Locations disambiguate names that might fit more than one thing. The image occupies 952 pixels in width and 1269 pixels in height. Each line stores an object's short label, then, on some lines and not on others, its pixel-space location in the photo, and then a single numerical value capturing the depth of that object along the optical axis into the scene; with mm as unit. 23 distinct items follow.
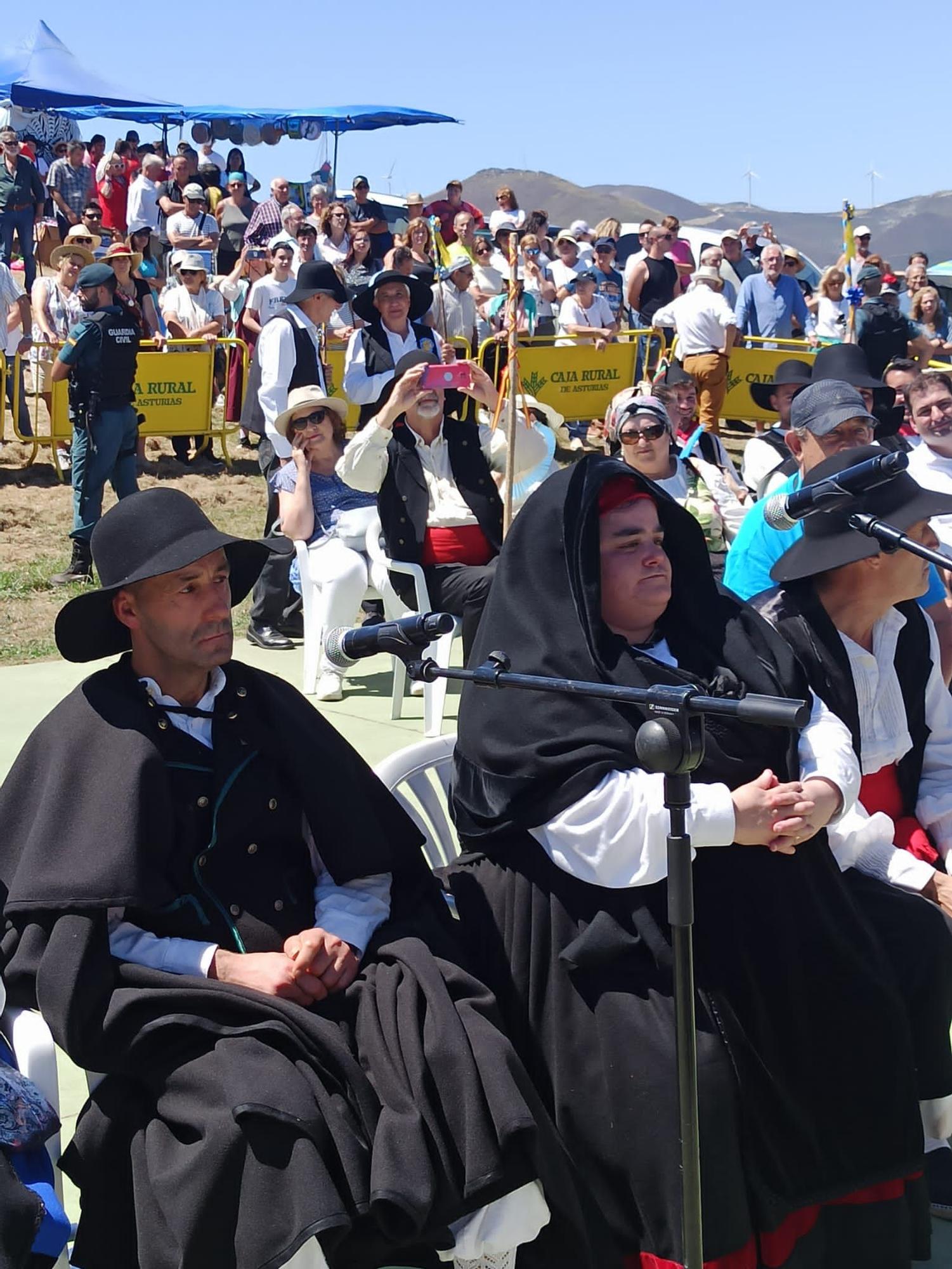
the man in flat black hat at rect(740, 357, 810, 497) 7340
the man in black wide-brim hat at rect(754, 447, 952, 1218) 3230
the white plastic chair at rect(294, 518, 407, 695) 7184
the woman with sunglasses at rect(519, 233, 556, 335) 16453
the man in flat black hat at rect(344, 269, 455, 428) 8898
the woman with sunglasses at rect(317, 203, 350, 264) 16609
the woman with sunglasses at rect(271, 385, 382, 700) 7309
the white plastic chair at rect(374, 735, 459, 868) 3604
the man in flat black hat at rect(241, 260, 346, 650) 8461
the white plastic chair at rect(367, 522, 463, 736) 6773
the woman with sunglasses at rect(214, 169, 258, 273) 17734
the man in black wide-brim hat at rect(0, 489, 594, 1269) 2418
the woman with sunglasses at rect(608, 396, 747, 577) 6973
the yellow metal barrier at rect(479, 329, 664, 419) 14727
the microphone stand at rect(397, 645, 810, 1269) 2084
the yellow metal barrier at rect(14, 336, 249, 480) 13109
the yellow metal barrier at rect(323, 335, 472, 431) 14016
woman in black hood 2791
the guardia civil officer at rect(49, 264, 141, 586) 9688
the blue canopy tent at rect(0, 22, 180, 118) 23812
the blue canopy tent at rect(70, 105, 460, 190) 26188
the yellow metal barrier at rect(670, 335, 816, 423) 15703
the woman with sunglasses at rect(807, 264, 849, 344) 16500
